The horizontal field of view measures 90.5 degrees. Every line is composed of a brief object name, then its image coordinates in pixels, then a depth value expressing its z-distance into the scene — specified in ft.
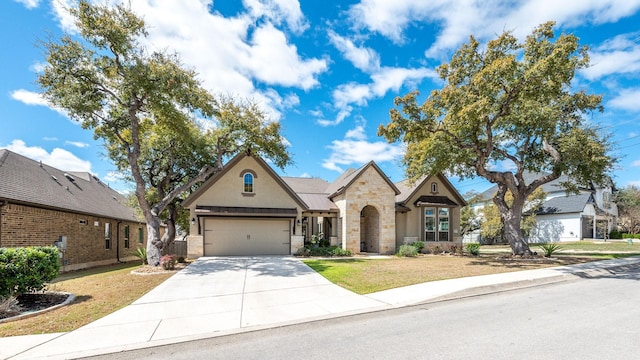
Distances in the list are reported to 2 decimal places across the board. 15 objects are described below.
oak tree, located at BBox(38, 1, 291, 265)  45.93
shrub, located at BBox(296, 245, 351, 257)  64.95
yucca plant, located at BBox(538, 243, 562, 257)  59.31
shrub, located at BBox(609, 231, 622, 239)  123.34
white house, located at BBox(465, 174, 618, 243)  115.34
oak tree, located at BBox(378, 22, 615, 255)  47.50
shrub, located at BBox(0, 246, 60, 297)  25.43
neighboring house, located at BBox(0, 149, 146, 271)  44.83
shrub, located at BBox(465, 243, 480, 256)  71.31
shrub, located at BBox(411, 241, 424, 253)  73.72
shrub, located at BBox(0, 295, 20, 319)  23.65
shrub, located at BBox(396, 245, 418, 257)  68.08
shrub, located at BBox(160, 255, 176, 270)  47.98
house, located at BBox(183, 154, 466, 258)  63.41
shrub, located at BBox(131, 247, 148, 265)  53.98
